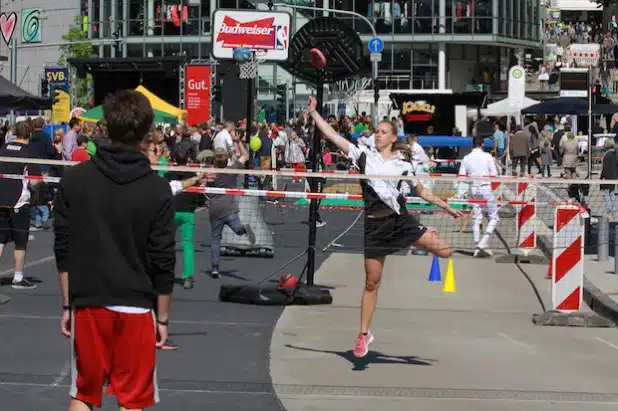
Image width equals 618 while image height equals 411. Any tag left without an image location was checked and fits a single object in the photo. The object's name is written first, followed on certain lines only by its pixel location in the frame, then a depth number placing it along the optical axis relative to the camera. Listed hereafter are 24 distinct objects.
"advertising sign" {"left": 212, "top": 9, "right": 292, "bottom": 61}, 25.12
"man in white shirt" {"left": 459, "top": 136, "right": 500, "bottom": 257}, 18.62
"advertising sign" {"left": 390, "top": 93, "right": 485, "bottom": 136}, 46.19
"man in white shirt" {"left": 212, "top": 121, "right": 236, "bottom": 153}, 24.42
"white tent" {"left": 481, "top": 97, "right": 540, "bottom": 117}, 37.97
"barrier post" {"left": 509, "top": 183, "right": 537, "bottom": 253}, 18.16
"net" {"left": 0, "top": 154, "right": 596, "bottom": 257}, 14.65
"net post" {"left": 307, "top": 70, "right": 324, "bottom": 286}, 13.09
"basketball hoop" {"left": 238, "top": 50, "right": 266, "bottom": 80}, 18.64
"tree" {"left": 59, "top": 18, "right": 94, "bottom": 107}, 57.97
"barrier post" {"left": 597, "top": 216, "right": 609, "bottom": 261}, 16.09
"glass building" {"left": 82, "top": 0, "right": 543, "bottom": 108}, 68.56
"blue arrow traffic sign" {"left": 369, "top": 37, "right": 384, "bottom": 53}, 50.44
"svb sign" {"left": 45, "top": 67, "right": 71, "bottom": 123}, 42.06
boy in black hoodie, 5.54
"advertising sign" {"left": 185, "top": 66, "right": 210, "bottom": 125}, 40.69
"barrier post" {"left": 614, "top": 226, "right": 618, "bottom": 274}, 15.29
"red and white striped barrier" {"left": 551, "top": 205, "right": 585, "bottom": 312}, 12.52
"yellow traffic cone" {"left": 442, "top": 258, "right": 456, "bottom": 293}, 14.87
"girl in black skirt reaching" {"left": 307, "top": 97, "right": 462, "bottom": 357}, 9.97
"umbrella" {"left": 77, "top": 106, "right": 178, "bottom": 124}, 34.00
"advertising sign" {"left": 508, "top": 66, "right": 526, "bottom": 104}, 38.03
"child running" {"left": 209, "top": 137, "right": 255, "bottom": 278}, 15.41
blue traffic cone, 15.83
